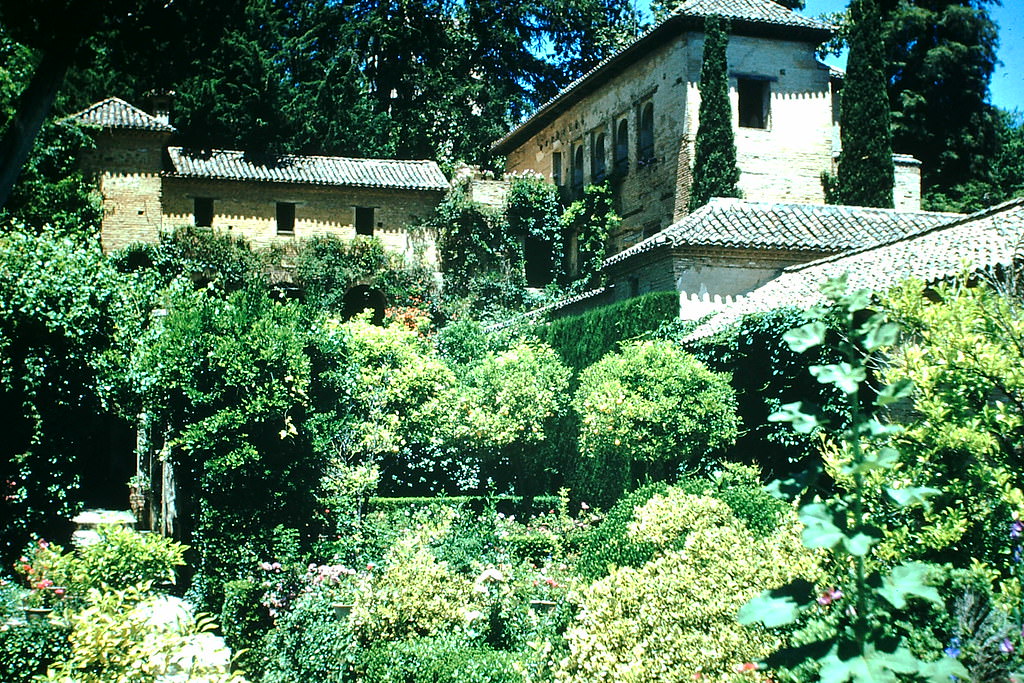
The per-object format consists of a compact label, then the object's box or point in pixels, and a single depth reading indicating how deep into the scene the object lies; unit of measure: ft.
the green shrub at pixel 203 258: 88.02
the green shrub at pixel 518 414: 57.36
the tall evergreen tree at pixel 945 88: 97.91
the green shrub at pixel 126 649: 26.02
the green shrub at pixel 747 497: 29.63
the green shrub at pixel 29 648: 28.12
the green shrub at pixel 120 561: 34.06
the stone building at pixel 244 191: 89.66
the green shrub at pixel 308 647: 29.27
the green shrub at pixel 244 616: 34.78
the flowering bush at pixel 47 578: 33.10
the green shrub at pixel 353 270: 92.12
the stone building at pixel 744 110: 80.79
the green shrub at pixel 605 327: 55.42
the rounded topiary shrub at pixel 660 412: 42.50
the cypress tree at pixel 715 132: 76.59
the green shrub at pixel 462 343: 70.69
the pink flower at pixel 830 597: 16.65
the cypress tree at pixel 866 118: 76.28
